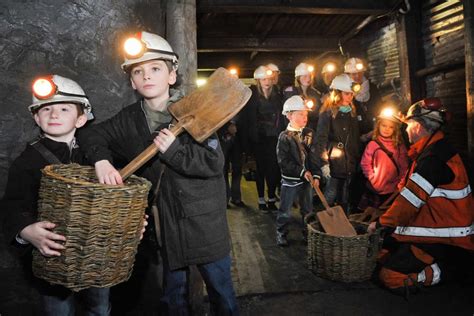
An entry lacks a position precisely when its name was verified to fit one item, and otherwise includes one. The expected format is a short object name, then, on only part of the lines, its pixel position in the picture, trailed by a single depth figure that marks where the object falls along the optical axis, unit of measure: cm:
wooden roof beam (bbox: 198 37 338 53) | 801
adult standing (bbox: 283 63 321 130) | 636
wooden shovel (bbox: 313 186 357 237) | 376
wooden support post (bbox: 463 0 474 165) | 451
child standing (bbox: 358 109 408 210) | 464
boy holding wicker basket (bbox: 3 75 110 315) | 185
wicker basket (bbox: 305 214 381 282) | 348
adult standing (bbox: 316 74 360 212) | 504
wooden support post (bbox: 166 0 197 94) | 288
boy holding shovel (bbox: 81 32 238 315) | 201
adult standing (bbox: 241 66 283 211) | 645
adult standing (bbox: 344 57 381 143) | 572
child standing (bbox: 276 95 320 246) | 464
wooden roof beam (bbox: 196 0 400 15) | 578
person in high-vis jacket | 334
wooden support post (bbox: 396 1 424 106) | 609
